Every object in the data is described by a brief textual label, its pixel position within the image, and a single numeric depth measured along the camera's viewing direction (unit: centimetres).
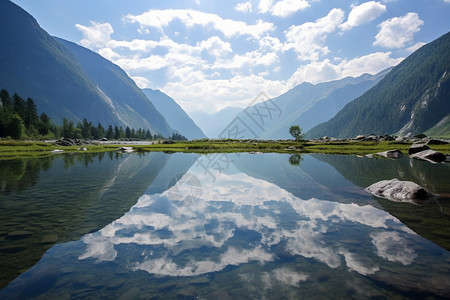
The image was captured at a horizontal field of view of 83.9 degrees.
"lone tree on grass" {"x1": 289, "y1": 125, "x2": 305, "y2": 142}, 16288
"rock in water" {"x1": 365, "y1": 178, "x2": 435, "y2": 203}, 1913
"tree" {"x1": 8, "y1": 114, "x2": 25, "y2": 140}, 11312
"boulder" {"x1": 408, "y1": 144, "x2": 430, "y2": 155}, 6689
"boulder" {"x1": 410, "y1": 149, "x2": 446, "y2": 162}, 5360
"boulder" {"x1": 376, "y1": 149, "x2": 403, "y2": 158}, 6208
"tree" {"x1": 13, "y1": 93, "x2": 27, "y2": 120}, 13405
